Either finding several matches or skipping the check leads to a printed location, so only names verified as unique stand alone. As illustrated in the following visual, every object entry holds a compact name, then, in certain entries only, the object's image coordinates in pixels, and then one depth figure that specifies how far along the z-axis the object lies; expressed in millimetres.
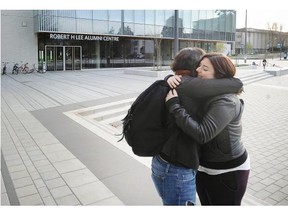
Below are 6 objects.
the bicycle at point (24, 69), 18418
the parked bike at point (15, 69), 17847
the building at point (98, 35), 18198
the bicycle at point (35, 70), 19016
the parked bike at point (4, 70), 17500
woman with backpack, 1515
